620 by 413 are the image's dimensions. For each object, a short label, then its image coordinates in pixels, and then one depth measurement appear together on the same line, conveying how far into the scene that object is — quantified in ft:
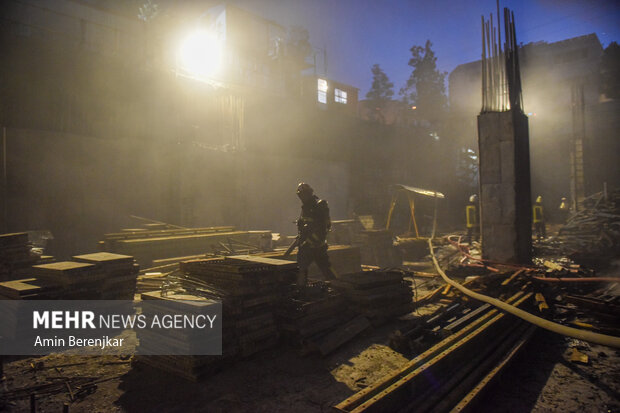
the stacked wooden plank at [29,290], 17.22
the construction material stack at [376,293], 18.60
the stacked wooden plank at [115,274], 20.25
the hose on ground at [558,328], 10.89
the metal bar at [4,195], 35.40
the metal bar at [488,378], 10.05
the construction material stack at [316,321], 15.39
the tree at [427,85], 128.88
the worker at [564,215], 75.18
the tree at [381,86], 147.13
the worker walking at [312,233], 22.74
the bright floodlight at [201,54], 70.40
